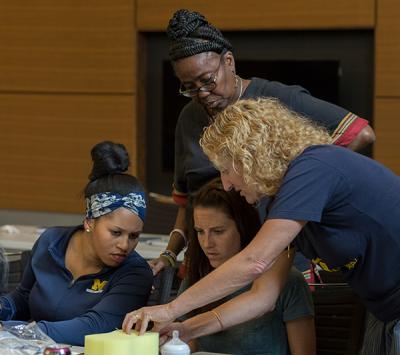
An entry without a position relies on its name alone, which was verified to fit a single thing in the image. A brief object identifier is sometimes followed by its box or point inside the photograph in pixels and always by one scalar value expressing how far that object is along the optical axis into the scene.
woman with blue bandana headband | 5.34
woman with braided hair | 5.39
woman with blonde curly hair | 4.07
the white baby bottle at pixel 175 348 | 4.03
